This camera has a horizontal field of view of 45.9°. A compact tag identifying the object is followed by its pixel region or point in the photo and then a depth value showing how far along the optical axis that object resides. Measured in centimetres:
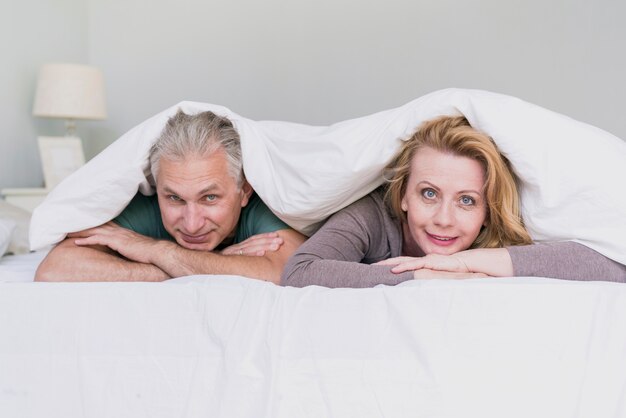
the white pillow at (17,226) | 235
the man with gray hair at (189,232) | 169
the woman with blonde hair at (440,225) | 136
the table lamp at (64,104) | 389
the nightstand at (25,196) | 364
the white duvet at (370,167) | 139
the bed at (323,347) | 109
